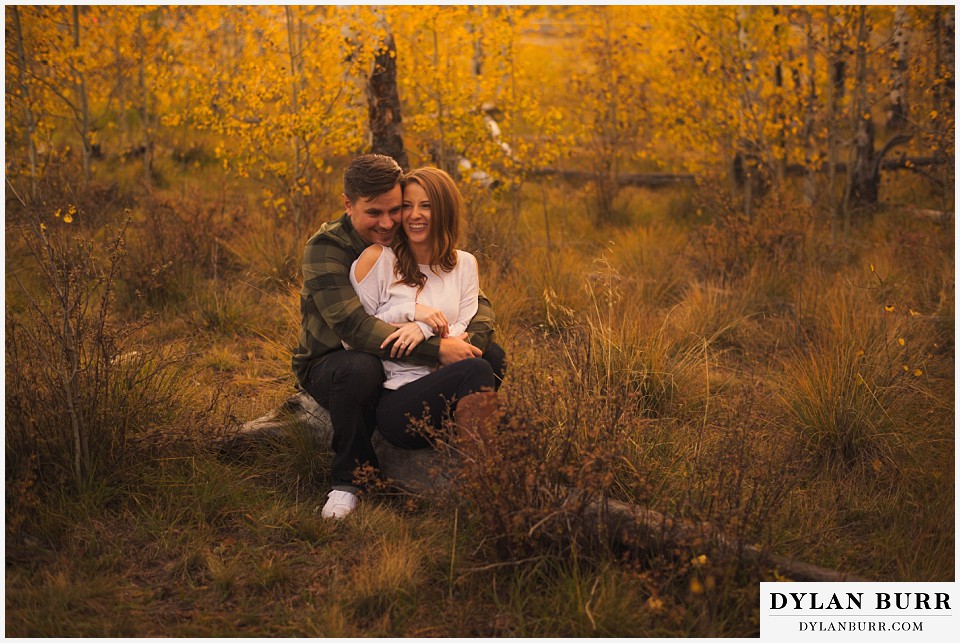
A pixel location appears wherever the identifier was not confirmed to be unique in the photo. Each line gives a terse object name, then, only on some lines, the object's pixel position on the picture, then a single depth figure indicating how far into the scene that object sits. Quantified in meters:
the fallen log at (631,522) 2.46
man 2.99
